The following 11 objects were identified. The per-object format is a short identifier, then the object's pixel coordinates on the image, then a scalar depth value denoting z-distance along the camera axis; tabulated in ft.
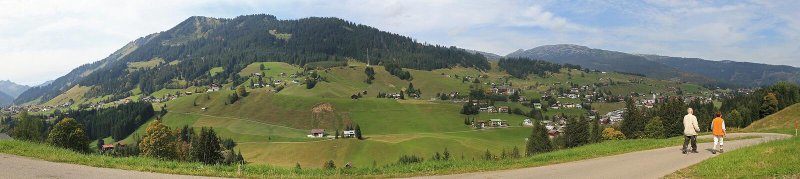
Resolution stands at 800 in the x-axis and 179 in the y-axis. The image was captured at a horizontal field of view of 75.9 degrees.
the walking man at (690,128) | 79.77
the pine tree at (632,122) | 326.40
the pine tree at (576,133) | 335.26
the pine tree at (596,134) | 326.03
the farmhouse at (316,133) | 570.99
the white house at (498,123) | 638.53
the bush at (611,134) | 352.71
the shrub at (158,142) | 285.84
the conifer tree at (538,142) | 324.19
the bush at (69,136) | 247.29
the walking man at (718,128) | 79.20
